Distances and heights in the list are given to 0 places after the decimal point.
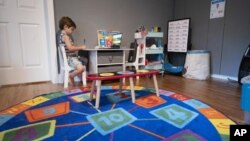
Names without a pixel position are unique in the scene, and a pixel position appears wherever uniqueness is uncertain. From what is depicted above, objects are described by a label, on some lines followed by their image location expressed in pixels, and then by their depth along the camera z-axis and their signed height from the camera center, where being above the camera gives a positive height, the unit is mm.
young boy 2457 +90
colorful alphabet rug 1206 -579
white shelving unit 3275 -18
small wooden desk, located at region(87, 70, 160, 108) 1610 -256
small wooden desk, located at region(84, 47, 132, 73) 2680 -139
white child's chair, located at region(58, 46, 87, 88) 2406 -205
